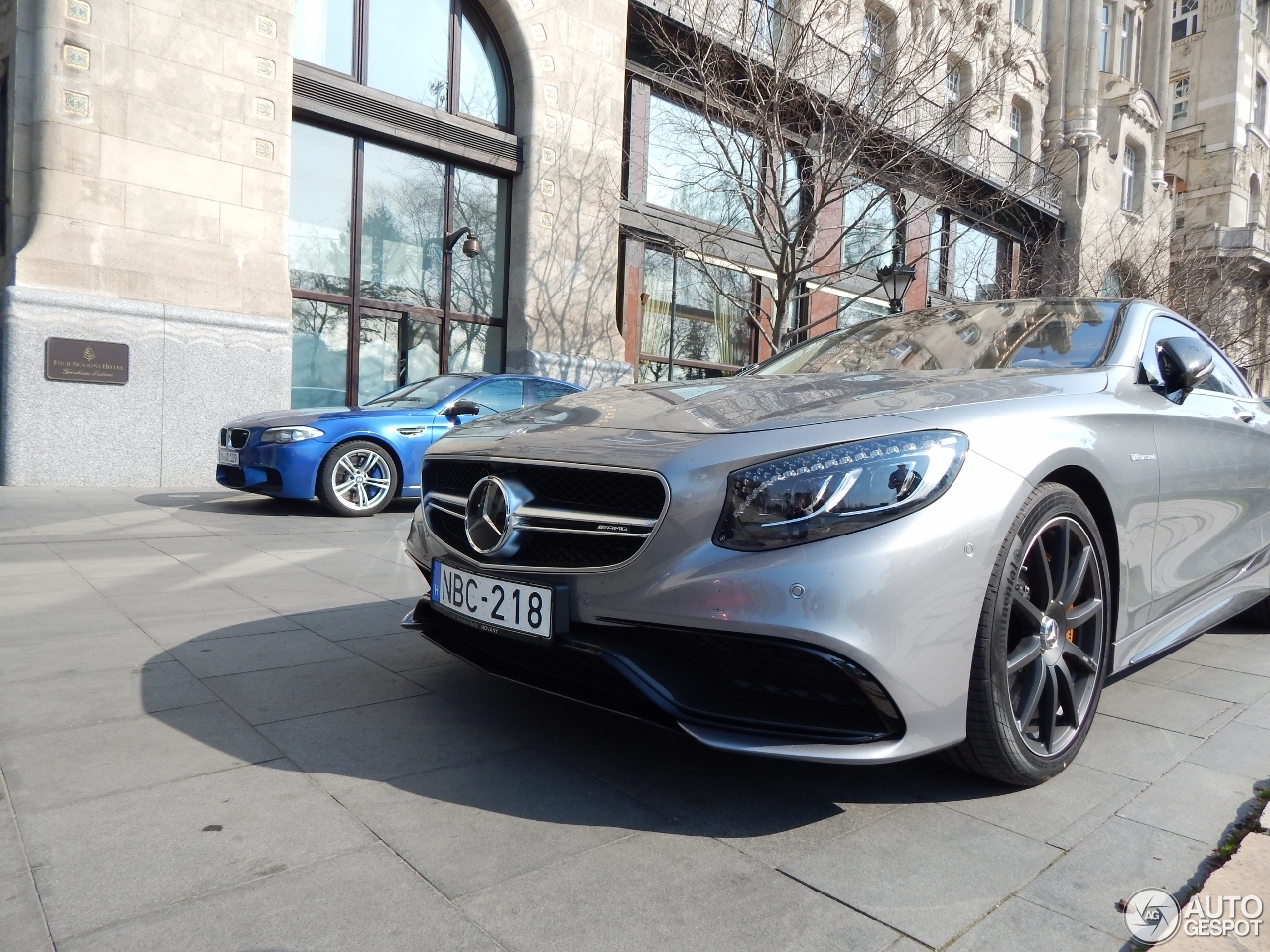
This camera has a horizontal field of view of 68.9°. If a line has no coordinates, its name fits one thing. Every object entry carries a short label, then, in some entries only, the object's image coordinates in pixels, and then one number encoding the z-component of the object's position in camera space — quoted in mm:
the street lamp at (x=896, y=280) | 12617
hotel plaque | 9727
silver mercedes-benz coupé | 2008
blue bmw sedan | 7898
